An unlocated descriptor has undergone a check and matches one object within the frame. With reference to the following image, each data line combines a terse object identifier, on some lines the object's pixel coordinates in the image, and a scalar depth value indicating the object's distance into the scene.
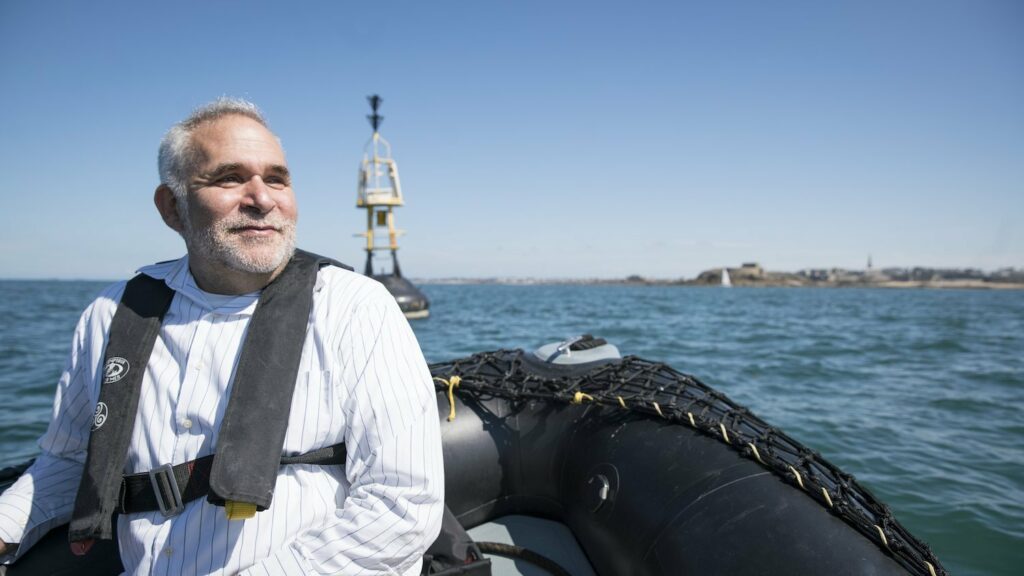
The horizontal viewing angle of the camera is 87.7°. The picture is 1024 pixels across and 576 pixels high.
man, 1.30
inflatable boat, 1.51
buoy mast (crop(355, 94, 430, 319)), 24.78
